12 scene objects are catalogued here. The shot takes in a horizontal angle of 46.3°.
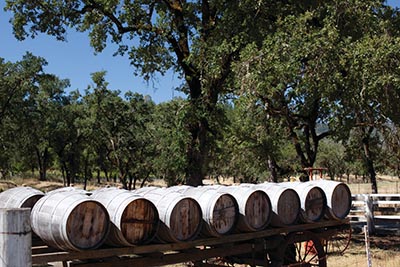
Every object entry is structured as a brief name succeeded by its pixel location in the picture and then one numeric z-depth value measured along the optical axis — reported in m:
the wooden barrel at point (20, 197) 6.98
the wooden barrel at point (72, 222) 5.47
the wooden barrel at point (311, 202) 8.49
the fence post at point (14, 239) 2.63
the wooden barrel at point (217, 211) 6.94
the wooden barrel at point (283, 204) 7.97
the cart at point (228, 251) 5.73
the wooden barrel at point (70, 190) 6.31
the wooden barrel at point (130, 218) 5.93
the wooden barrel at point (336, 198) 8.98
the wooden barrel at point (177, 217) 6.36
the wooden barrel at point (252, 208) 7.41
